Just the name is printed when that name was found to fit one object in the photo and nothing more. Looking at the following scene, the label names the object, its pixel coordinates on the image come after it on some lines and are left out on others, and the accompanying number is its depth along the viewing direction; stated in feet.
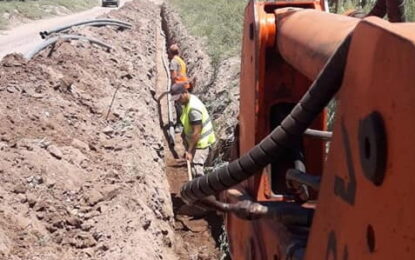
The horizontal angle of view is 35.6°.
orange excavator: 4.66
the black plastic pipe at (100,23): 60.49
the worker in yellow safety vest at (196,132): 32.11
